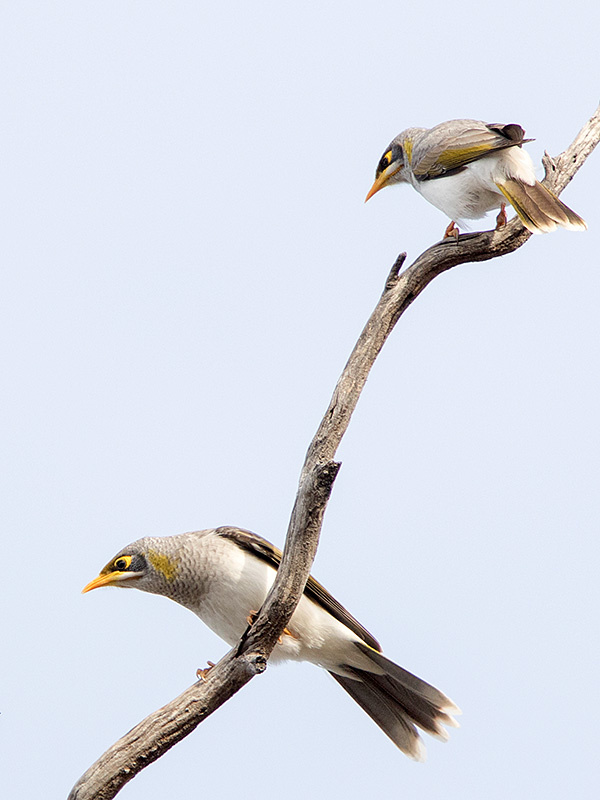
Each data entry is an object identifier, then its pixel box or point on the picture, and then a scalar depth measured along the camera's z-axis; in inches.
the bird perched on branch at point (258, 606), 535.5
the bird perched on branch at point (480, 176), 534.9
